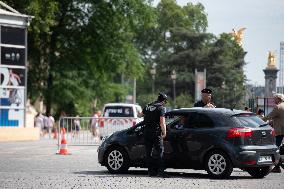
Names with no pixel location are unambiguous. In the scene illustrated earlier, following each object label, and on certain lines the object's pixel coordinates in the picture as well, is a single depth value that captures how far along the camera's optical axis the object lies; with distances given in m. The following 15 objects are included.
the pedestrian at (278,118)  23.62
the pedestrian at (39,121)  60.28
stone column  86.25
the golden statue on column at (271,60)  88.25
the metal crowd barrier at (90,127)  38.72
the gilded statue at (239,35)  77.81
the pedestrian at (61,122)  38.49
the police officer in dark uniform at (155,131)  21.16
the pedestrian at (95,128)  39.12
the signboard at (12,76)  46.44
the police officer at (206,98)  23.30
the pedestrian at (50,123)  61.77
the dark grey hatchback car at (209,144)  20.81
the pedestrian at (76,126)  38.78
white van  38.22
